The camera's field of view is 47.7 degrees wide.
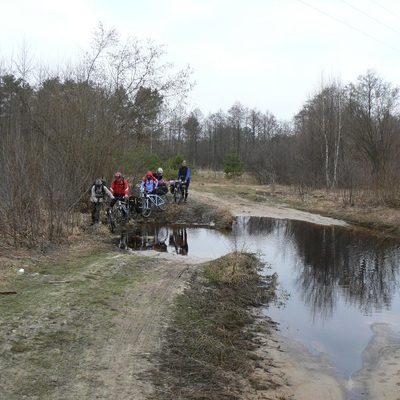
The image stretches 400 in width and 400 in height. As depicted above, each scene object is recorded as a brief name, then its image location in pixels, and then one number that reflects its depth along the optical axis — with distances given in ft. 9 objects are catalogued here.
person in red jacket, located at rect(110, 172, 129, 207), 54.39
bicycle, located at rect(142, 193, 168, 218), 63.41
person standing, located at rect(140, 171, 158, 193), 63.26
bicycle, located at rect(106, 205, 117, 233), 50.67
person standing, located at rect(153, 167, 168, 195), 66.27
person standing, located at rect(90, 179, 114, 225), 48.37
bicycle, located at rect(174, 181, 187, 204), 71.46
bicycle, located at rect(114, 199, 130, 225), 55.98
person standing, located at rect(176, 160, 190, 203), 71.26
